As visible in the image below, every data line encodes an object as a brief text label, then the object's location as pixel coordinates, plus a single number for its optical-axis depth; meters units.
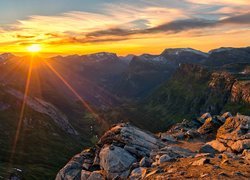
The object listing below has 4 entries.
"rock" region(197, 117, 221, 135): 44.82
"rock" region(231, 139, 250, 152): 30.39
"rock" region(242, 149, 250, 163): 25.46
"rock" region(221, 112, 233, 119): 46.16
